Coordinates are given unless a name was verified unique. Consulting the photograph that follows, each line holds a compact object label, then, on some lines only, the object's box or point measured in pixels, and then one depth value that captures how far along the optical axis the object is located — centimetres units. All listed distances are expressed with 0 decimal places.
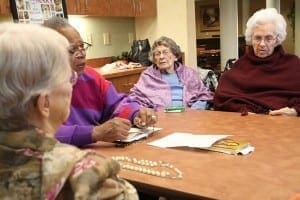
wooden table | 108
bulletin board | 305
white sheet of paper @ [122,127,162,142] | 163
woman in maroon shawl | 239
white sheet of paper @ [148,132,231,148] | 149
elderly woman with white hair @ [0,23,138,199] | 77
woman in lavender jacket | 281
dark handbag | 416
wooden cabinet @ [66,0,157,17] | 356
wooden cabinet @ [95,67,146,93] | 359
